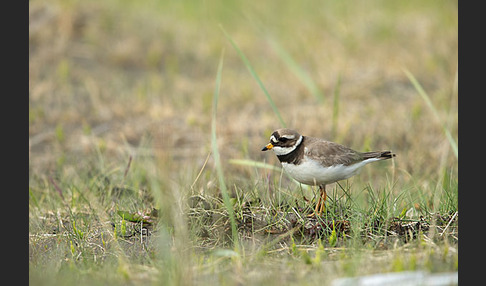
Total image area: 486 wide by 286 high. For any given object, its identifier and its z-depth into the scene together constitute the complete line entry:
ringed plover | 8.84
